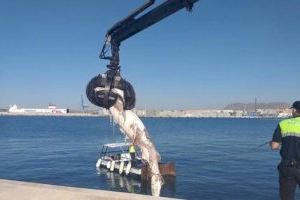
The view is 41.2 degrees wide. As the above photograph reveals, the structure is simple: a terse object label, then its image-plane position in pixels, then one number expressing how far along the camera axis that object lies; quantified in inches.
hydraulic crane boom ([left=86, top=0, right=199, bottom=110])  357.7
